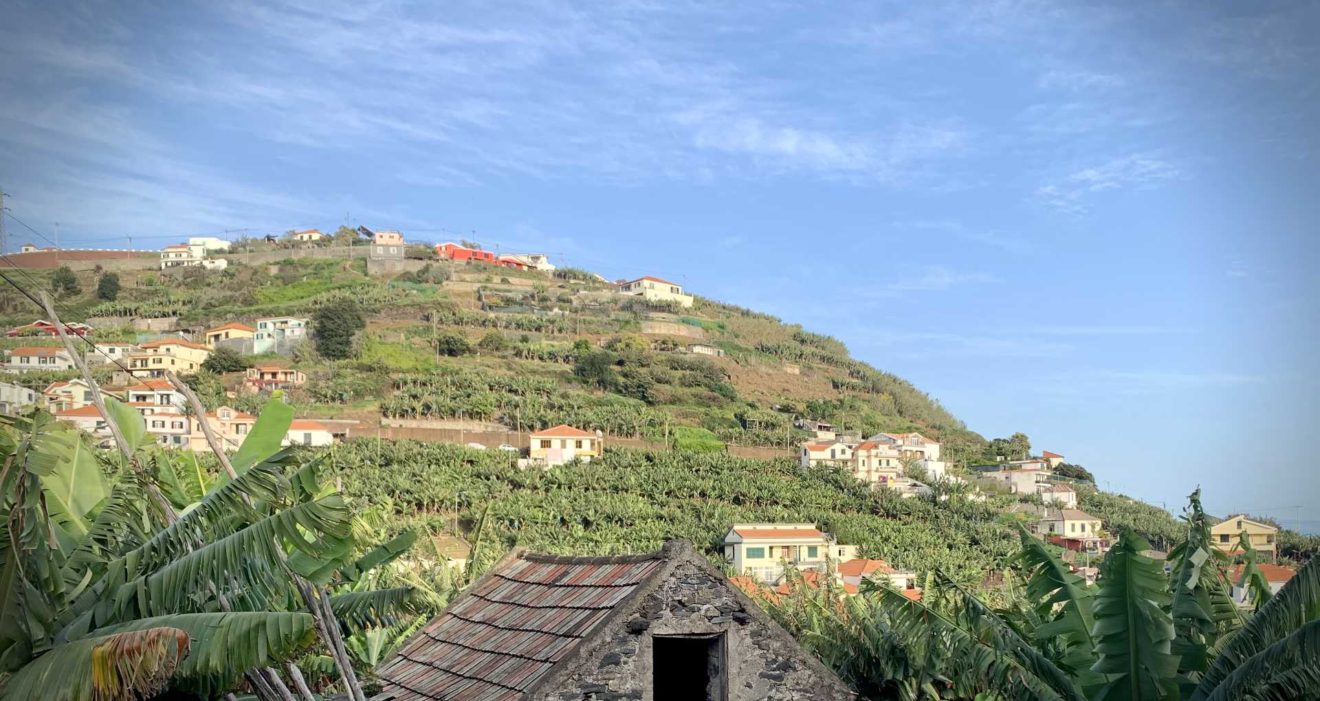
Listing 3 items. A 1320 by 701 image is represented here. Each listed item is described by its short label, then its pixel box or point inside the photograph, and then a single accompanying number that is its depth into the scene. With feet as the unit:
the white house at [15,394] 163.37
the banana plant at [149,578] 21.17
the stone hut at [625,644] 25.82
